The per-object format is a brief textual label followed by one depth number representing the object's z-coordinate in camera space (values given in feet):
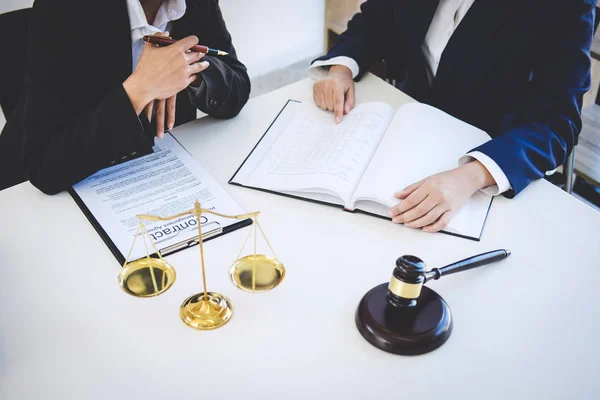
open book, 3.45
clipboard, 3.09
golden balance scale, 2.67
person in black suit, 3.44
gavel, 2.57
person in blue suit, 3.52
